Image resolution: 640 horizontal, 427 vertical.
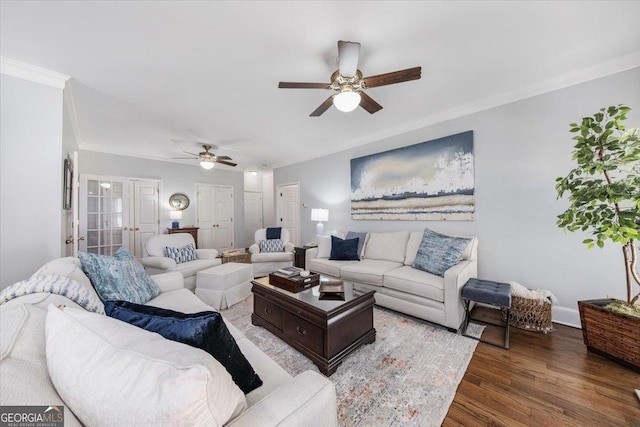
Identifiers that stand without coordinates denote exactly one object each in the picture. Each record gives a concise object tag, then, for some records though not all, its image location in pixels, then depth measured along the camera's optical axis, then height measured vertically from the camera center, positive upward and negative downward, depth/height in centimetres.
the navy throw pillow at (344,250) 360 -54
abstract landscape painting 312 +50
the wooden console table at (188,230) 525 -30
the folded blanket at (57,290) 111 -35
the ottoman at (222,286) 291 -89
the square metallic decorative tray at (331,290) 207 -69
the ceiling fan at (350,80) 176 +112
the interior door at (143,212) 501 +14
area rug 146 -122
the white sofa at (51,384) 56 -44
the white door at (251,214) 741 +9
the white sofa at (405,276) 235 -73
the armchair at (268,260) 432 -82
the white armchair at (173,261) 344 -66
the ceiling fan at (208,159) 441 +113
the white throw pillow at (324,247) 388 -53
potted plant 170 -6
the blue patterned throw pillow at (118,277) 170 -46
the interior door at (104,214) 445 +10
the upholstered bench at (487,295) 210 -76
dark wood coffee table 180 -91
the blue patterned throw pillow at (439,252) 265 -46
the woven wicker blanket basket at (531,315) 233 -105
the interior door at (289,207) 603 +24
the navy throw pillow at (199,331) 80 -40
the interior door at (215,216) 604 +3
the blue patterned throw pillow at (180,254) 375 -59
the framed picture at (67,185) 258 +41
